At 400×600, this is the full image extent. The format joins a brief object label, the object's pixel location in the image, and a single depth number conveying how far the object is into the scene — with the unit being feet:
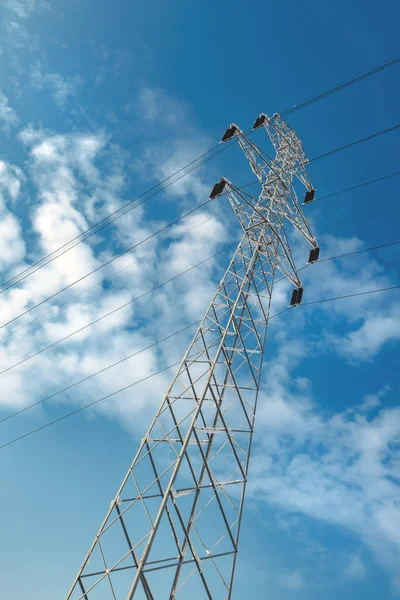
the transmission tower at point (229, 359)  31.53
